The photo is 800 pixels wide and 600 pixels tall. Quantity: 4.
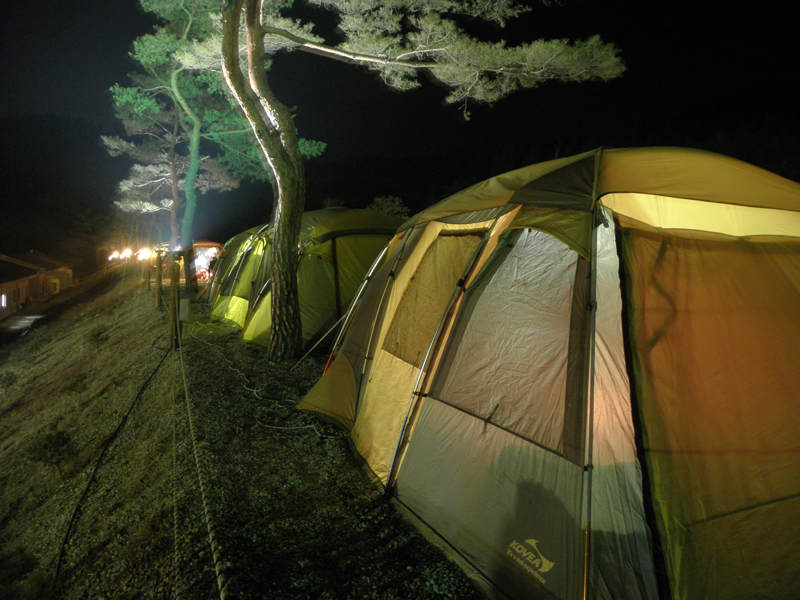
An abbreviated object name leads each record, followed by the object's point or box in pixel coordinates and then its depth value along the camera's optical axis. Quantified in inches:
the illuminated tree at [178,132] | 501.3
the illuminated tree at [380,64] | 242.8
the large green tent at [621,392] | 84.5
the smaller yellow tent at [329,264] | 299.9
